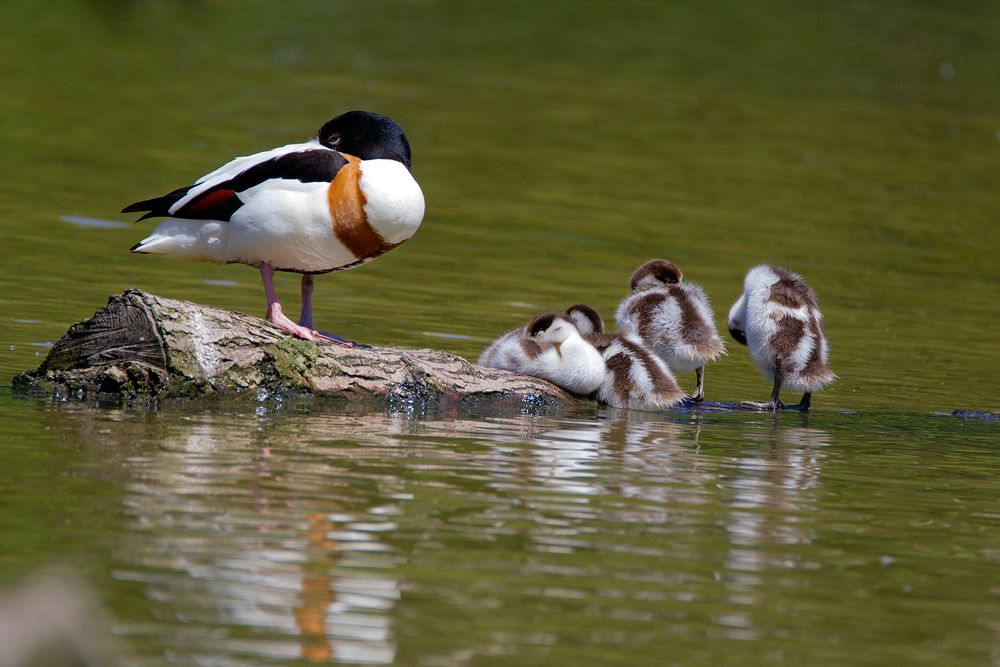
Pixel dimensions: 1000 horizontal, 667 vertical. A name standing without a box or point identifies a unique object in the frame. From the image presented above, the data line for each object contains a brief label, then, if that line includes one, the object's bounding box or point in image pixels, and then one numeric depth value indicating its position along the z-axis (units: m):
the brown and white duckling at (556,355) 18.78
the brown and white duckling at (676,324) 19.78
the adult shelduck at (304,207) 16.97
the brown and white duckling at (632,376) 18.97
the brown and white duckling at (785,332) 19.41
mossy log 16.61
